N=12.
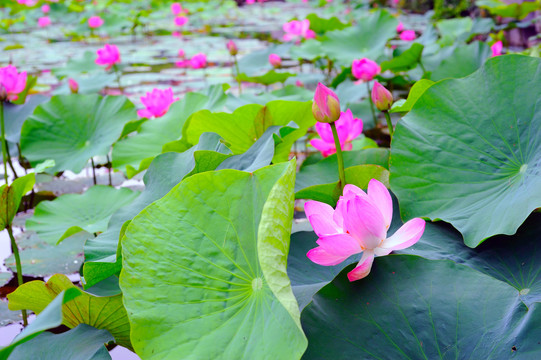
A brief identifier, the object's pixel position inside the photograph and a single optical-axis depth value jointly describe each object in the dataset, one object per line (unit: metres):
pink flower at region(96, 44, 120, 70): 2.83
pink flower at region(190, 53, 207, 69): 2.82
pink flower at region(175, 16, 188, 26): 5.99
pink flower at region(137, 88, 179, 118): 1.83
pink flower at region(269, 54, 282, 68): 2.64
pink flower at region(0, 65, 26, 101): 1.53
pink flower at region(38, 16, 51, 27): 6.34
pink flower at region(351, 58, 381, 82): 1.89
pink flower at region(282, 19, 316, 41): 3.44
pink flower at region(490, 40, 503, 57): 1.79
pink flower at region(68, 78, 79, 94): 2.22
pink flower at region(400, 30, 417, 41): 3.24
